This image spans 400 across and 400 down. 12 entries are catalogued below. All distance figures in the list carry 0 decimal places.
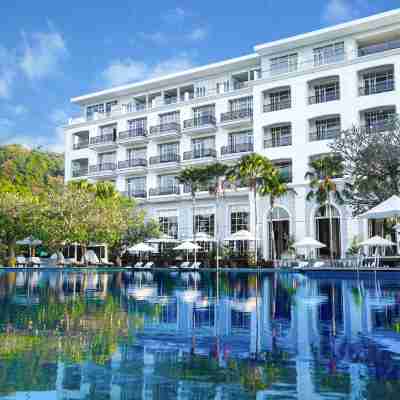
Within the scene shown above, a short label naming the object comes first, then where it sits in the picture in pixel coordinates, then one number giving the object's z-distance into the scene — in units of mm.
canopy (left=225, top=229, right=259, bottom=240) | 37156
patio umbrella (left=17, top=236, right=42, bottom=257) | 43212
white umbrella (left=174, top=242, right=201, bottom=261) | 38594
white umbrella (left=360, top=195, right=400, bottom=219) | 17844
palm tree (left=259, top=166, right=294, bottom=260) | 36188
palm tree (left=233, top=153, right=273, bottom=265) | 36125
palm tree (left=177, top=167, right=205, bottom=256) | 41000
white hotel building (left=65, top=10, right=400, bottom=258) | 39219
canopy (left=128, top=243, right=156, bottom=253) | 40262
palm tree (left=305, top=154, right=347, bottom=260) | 34156
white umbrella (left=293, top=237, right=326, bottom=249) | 33844
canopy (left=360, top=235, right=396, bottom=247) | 27609
